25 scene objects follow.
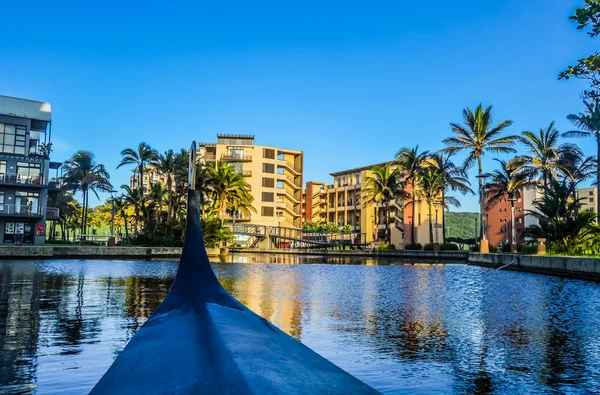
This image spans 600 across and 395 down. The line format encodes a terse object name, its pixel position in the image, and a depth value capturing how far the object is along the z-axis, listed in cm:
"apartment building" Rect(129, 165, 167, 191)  12644
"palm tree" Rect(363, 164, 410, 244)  6762
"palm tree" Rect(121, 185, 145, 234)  5994
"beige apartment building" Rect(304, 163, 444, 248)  8775
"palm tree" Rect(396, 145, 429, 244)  6350
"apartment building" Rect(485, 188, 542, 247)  8256
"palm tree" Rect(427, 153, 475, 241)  5909
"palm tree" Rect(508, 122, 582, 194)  4553
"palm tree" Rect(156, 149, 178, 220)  5740
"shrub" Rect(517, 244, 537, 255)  3562
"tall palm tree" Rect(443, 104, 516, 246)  4697
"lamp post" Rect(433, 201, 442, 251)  5484
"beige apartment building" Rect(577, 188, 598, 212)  10200
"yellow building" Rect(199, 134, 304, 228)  9269
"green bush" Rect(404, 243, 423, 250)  5969
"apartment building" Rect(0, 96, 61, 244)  4459
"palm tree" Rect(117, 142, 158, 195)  5712
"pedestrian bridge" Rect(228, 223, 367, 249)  7400
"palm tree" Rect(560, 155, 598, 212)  4494
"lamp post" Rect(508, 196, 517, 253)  4008
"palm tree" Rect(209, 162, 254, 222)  6612
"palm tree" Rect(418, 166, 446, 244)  6091
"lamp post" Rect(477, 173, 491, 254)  4159
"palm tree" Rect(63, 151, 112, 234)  7606
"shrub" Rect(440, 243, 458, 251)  5607
